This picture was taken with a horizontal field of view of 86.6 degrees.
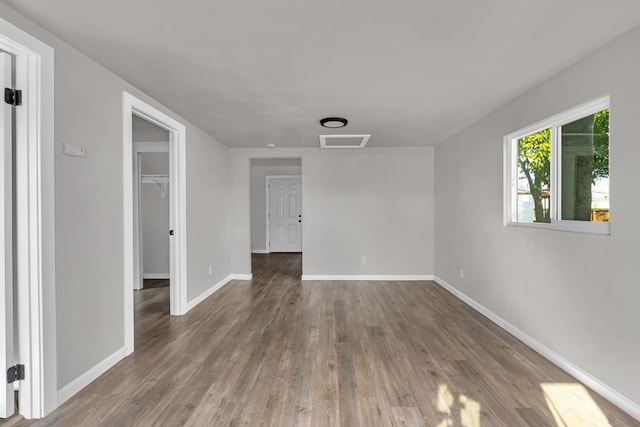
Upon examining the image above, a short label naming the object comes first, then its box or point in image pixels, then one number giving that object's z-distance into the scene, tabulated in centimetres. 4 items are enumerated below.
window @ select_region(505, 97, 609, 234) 236
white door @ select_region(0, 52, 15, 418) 185
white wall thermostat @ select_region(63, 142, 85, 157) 213
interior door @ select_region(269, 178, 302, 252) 932
